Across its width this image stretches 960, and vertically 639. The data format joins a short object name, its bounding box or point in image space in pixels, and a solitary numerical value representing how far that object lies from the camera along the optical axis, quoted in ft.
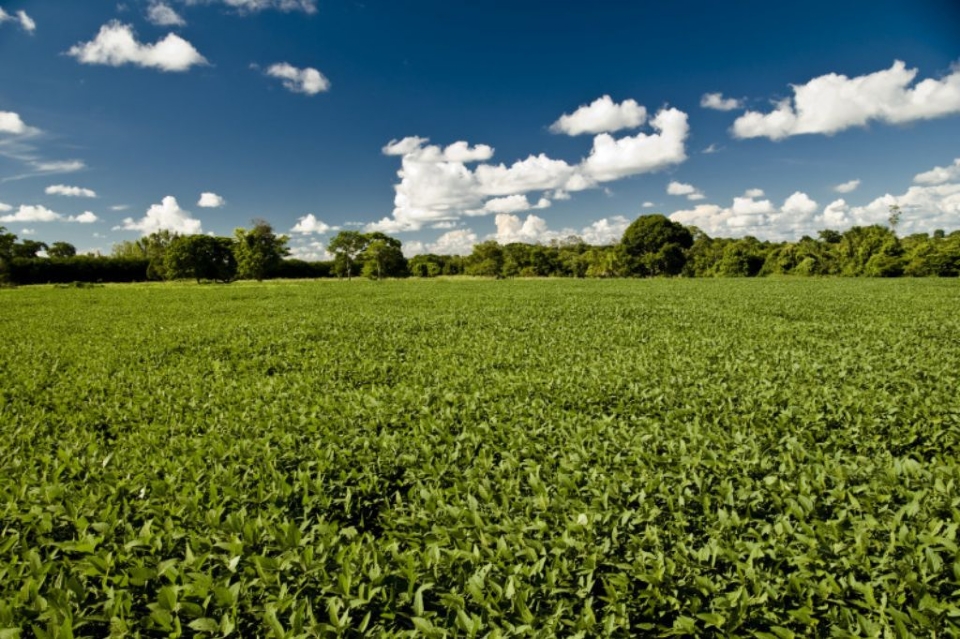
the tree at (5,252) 221.66
